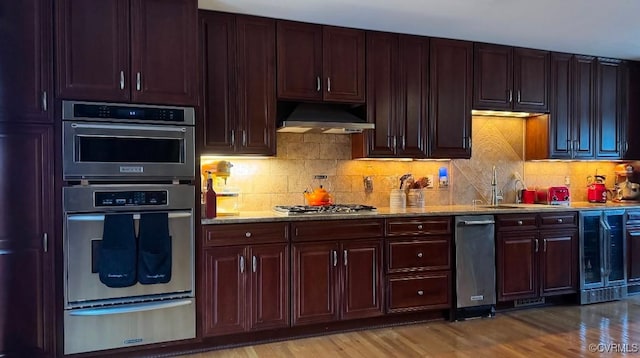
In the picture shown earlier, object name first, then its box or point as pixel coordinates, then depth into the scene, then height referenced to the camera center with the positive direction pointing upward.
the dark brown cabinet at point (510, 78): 4.10 +0.95
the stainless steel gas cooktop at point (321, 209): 3.38 -0.26
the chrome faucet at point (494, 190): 4.50 -0.14
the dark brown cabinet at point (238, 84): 3.28 +0.73
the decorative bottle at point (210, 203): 3.13 -0.18
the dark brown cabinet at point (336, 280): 3.27 -0.80
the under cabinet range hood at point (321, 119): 3.45 +0.48
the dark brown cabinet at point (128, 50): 2.73 +0.85
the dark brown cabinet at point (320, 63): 3.49 +0.95
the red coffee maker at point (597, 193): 4.72 -0.19
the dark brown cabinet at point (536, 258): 3.86 -0.75
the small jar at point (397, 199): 4.01 -0.20
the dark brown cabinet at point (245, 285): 3.06 -0.77
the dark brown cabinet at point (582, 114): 4.41 +0.65
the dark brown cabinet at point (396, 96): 3.76 +0.72
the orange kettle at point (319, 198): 3.73 -0.18
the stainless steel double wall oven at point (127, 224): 2.72 -0.30
